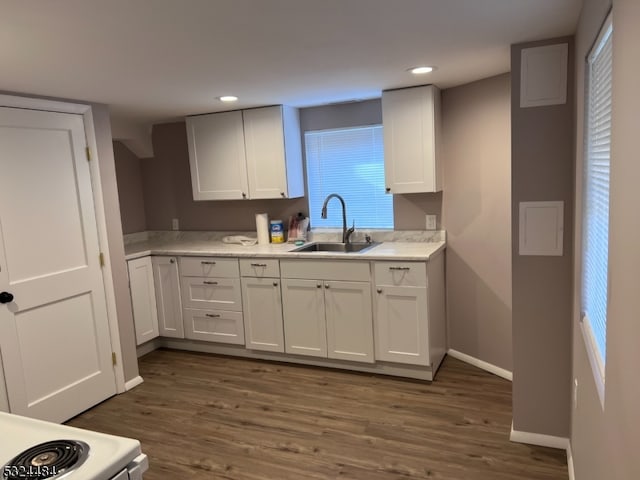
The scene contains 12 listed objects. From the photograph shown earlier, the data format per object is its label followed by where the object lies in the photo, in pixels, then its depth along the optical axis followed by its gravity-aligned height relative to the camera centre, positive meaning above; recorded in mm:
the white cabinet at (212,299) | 3957 -919
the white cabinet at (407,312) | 3279 -932
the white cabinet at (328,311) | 3482 -955
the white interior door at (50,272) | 2801 -451
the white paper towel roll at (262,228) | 4309 -354
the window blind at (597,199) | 1495 -104
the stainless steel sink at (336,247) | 3923 -527
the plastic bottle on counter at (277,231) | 4285 -384
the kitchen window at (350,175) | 3963 +88
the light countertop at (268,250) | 3361 -503
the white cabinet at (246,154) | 3945 +319
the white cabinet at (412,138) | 3402 +314
